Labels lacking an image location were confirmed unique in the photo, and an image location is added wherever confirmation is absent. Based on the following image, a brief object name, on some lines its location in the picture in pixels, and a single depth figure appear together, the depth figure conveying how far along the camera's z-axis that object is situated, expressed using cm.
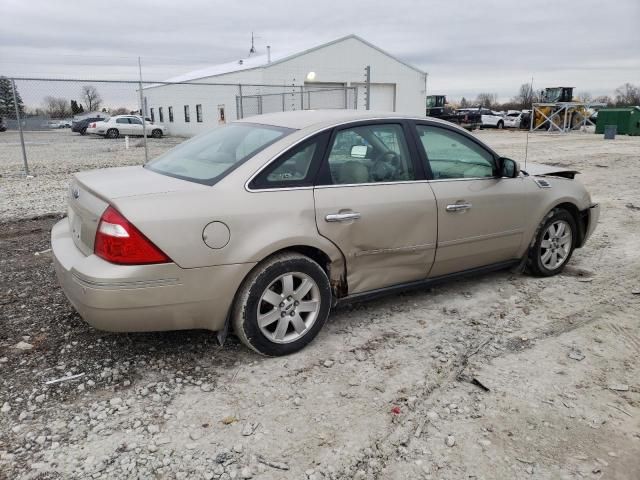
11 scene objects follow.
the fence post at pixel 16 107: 1091
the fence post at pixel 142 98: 1199
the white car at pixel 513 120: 3934
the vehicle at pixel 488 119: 3906
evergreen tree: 1190
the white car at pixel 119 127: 3092
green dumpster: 2859
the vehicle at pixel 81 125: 3469
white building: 2685
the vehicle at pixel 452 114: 3753
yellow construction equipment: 3309
